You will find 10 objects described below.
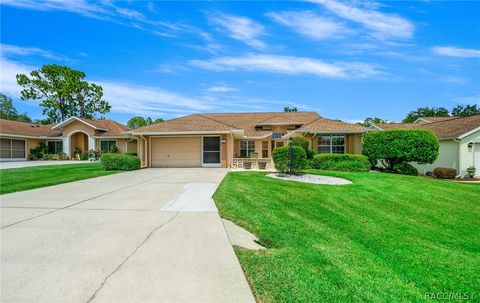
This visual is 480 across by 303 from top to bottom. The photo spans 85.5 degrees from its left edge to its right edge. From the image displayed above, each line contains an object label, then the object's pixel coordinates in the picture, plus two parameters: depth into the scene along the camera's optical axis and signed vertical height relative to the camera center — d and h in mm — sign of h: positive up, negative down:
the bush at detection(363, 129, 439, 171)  16141 +1
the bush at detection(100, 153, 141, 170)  16484 -823
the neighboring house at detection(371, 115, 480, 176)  17766 -100
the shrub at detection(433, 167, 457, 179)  17188 -1780
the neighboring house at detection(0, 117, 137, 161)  28656 +1284
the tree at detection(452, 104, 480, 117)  48906 +6837
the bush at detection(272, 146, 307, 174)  13266 -565
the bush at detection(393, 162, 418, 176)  17281 -1530
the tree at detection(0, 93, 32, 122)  56375 +8590
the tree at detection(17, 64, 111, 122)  41594 +9873
